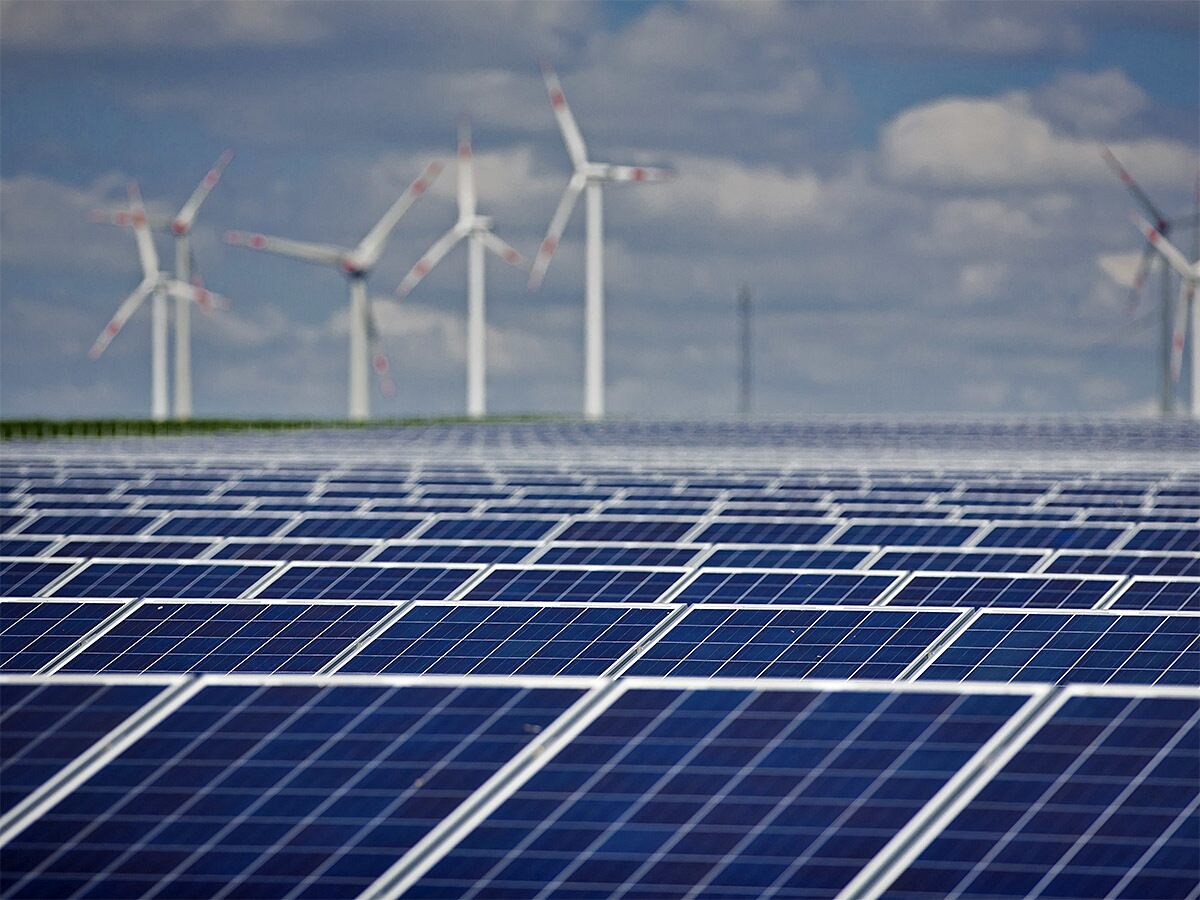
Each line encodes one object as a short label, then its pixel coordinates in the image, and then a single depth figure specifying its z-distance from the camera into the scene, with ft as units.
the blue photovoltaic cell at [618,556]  160.56
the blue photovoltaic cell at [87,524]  191.11
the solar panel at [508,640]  119.14
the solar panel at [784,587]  145.07
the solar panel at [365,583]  141.38
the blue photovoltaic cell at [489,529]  186.39
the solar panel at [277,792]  63.98
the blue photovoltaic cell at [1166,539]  175.73
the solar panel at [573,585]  142.10
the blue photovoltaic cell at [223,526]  190.59
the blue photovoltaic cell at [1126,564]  167.73
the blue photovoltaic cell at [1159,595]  140.56
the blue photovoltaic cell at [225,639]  117.60
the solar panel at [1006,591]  142.31
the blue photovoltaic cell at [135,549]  171.12
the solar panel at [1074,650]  117.80
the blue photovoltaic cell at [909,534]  180.24
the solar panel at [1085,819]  63.00
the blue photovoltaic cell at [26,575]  144.15
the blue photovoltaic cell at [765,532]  185.47
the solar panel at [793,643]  119.75
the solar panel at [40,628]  117.19
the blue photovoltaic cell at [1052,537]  179.32
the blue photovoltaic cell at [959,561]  166.30
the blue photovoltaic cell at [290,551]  169.78
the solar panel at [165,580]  142.61
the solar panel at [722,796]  63.67
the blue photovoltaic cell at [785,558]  158.40
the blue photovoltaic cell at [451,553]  167.02
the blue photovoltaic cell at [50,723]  68.49
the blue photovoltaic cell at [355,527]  188.96
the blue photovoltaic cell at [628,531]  184.24
